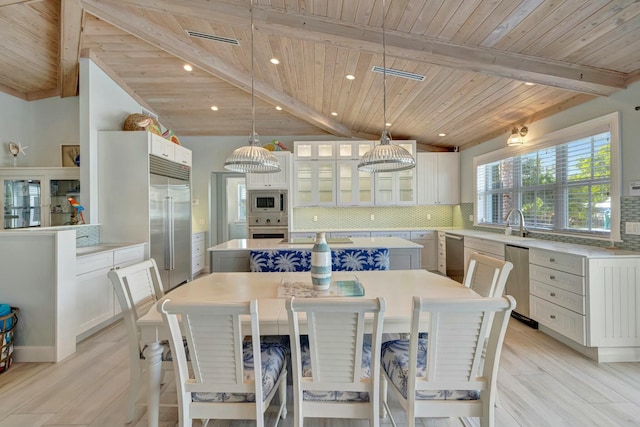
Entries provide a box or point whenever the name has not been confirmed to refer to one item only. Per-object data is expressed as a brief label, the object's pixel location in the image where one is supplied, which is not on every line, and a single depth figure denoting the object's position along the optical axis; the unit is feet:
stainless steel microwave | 17.56
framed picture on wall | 14.26
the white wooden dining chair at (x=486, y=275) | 6.02
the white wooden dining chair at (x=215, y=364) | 3.83
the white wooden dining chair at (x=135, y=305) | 5.36
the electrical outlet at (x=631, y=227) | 8.40
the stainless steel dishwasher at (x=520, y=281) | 10.40
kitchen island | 10.46
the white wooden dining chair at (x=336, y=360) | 3.79
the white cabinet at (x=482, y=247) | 11.88
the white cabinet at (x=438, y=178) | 18.61
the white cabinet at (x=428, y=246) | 17.83
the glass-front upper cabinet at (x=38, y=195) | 13.07
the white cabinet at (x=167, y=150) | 13.17
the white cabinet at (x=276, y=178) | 17.67
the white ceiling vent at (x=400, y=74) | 10.34
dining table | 4.72
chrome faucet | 12.97
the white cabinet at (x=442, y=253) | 16.83
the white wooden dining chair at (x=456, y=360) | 3.86
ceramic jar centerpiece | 6.18
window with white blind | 9.33
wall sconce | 12.60
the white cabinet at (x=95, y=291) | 9.52
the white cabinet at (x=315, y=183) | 18.40
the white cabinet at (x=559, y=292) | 8.22
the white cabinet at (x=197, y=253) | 18.09
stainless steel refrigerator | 13.45
